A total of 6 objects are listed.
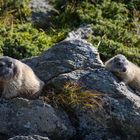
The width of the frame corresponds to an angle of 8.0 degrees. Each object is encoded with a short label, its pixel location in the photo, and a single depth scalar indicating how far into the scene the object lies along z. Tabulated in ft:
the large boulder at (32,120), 52.81
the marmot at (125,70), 60.92
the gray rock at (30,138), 47.54
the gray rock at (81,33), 77.45
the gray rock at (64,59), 60.09
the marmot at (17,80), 55.69
